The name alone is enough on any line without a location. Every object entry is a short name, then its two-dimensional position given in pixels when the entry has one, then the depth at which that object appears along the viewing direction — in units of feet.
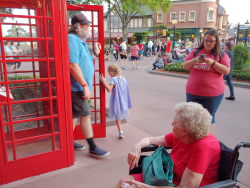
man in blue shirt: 9.05
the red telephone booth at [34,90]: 7.70
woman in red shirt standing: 9.71
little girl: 11.93
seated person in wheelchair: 4.95
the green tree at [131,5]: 88.22
